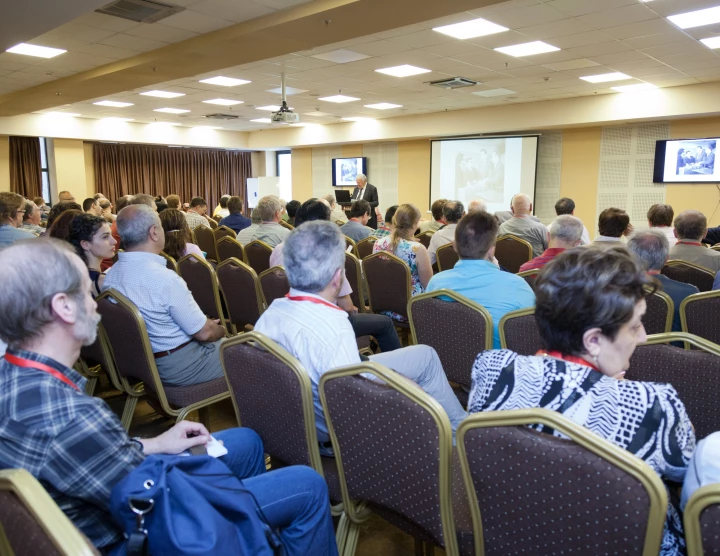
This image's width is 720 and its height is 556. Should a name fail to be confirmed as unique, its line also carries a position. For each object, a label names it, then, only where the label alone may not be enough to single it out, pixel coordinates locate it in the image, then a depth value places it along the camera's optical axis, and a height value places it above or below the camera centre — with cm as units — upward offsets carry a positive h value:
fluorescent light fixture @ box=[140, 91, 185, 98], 967 +182
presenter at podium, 1080 -1
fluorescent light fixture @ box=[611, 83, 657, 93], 907 +185
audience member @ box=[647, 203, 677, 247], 489 -20
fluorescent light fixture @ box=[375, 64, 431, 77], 773 +182
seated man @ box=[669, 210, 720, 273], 386 -36
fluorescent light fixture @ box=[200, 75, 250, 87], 848 +182
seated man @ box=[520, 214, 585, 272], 365 -29
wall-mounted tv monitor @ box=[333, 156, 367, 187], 1477 +67
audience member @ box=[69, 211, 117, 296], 310 -26
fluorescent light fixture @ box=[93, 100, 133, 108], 1067 +182
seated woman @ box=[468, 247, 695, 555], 112 -42
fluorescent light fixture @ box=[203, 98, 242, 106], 1048 +184
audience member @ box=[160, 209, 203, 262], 407 -31
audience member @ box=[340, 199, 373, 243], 579 -33
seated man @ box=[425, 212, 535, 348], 253 -41
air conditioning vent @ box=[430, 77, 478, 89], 854 +182
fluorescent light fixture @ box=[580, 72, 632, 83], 820 +184
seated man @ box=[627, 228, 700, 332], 275 -33
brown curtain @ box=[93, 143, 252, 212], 1507 +68
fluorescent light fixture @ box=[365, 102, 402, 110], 1115 +187
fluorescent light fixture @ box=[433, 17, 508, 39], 566 +181
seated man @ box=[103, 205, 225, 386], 251 -60
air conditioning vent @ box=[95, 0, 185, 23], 507 +179
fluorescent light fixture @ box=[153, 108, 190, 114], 1180 +185
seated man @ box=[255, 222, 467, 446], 173 -44
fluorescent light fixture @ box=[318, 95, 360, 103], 1026 +185
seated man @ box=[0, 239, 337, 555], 109 -47
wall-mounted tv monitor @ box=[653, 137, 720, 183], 933 +60
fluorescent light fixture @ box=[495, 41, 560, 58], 649 +182
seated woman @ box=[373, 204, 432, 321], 406 -43
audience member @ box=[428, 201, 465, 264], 501 -39
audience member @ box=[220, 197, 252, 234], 736 -34
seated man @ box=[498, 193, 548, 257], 601 -38
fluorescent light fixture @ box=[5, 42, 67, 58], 659 +179
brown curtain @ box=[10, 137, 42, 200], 1305 +63
